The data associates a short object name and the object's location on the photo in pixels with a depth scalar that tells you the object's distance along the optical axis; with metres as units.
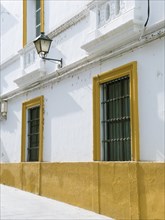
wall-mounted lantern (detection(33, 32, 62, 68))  9.07
